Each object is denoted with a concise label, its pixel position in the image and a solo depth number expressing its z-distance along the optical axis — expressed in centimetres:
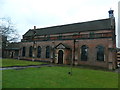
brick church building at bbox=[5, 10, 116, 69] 2450
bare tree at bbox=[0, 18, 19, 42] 2448
